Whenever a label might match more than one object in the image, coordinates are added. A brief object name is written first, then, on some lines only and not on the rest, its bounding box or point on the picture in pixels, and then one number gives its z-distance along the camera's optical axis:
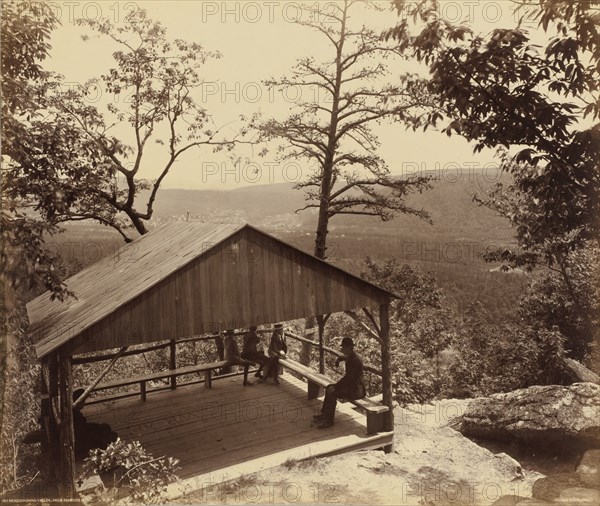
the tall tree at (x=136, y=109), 18.92
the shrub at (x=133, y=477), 7.43
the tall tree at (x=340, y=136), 20.48
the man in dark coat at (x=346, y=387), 10.88
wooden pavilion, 7.89
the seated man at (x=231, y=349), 13.62
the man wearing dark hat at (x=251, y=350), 13.64
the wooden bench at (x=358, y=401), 10.46
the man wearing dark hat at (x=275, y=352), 13.82
